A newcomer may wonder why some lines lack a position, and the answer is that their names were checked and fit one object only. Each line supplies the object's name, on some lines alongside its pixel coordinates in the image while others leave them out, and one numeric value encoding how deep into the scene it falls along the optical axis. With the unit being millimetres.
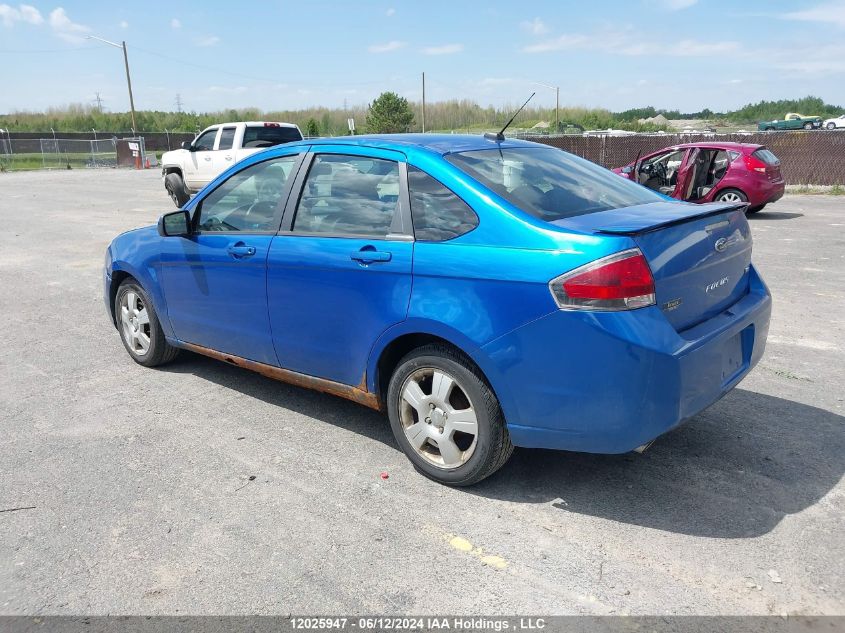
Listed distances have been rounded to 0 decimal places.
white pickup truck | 17625
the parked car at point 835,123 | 52478
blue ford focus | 3074
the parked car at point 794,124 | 55156
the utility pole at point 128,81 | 52322
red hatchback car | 14211
